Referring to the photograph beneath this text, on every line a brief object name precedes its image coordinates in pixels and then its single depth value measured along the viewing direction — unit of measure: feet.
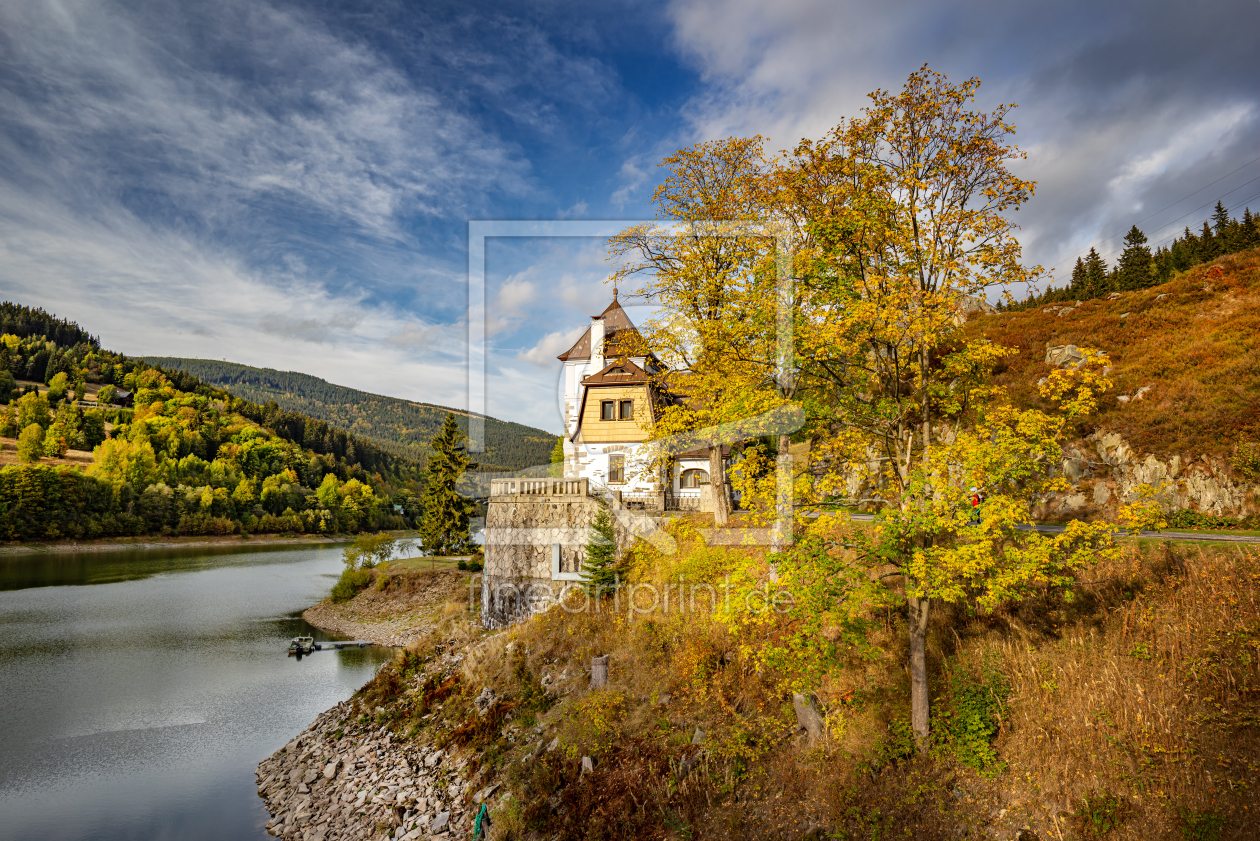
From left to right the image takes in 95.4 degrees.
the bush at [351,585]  148.87
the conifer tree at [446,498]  153.79
